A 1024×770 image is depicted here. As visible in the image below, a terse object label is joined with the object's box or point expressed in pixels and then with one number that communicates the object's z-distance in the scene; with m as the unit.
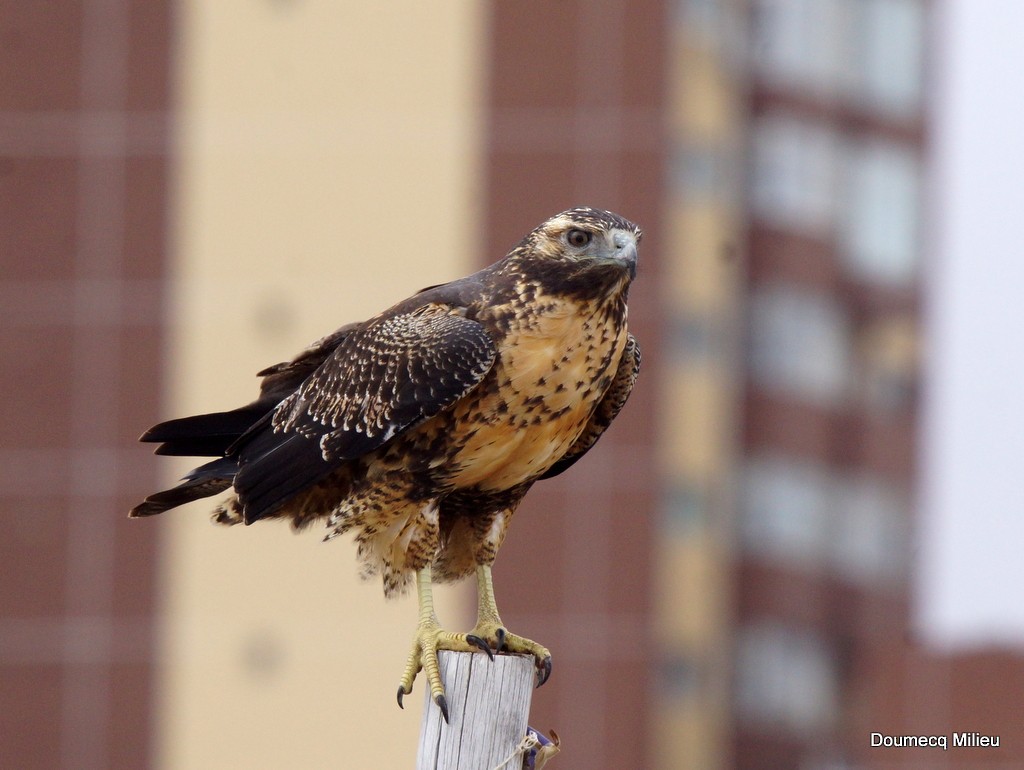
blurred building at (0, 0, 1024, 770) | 33.47
